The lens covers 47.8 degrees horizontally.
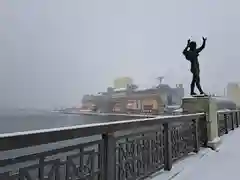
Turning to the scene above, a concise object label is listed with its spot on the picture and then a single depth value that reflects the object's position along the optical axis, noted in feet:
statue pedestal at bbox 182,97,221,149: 22.75
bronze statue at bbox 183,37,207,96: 24.38
